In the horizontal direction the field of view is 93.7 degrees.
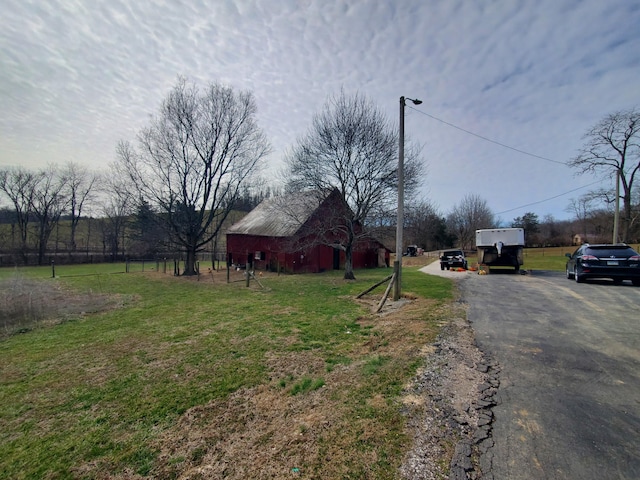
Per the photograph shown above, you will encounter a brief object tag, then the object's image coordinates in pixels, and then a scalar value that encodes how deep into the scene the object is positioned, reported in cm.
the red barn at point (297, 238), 1752
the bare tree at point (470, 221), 5128
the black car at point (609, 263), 1043
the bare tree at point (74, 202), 4294
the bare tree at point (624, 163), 2400
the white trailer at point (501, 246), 1667
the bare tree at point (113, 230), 4125
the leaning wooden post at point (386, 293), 837
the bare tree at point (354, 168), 1606
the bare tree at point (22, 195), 3822
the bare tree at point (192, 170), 2145
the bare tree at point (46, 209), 3873
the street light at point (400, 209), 948
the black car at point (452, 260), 2331
